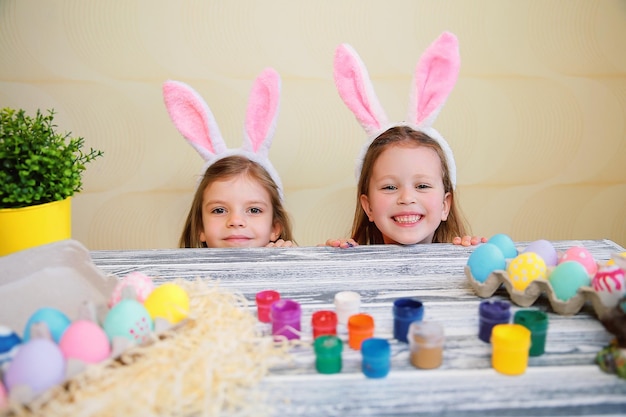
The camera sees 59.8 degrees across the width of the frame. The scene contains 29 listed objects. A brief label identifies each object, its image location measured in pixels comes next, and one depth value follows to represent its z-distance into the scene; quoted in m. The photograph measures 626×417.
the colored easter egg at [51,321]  0.70
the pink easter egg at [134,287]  0.80
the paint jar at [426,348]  0.68
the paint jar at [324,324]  0.77
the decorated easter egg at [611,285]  0.78
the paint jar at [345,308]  0.83
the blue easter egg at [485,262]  0.92
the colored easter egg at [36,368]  0.60
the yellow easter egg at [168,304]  0.77
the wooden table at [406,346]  0.61
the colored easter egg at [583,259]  0.88
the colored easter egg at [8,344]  0.65
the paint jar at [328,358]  0.68
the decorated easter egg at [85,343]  0.65
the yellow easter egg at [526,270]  0.88
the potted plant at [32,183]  1.03
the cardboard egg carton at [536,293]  0.81
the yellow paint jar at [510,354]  0.66
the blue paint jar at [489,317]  0.75
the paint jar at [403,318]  0.76
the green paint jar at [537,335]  0.71
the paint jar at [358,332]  0.74
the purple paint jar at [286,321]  0.77
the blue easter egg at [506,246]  1.00
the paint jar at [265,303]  0.83
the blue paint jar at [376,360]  0.67
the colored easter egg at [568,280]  0.83
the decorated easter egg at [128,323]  0.70
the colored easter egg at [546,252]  0.96
